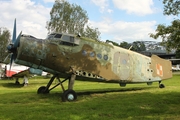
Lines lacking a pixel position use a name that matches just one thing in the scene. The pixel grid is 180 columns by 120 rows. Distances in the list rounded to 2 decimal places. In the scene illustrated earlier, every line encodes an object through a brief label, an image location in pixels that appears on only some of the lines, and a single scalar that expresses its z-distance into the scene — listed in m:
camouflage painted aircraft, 11.64
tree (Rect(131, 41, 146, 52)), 119.89
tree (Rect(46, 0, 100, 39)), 50.22
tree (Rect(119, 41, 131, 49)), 126.77
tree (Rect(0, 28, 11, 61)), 74.31
